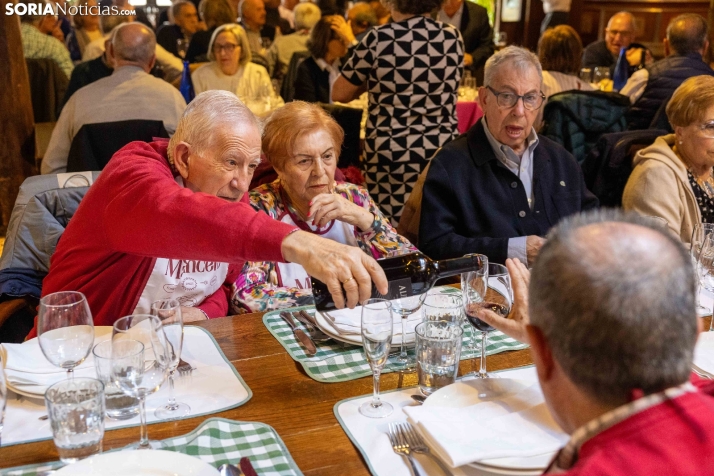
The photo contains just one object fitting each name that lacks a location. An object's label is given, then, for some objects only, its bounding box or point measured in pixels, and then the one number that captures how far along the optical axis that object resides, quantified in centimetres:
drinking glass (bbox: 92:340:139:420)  133
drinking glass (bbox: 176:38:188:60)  688
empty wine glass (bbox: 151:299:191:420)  139
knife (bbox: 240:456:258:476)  118
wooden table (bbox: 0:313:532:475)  126
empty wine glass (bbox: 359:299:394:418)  139
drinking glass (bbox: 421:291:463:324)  157
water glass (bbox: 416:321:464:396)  146
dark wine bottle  158
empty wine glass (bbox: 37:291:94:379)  138
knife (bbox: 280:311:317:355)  167
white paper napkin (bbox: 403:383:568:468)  120
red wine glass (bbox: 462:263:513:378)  154
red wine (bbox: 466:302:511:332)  152
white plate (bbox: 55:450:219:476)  115
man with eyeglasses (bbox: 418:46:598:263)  255
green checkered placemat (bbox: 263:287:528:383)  157
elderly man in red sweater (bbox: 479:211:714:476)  78
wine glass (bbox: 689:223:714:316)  200
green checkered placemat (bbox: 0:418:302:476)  121
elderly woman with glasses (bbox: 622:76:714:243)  271
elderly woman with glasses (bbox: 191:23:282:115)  513
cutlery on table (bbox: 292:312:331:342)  173
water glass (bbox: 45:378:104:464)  115
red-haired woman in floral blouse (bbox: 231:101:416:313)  227
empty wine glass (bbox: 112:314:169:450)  126
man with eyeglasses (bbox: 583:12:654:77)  613
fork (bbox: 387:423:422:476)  122
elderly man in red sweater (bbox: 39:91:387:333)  149
